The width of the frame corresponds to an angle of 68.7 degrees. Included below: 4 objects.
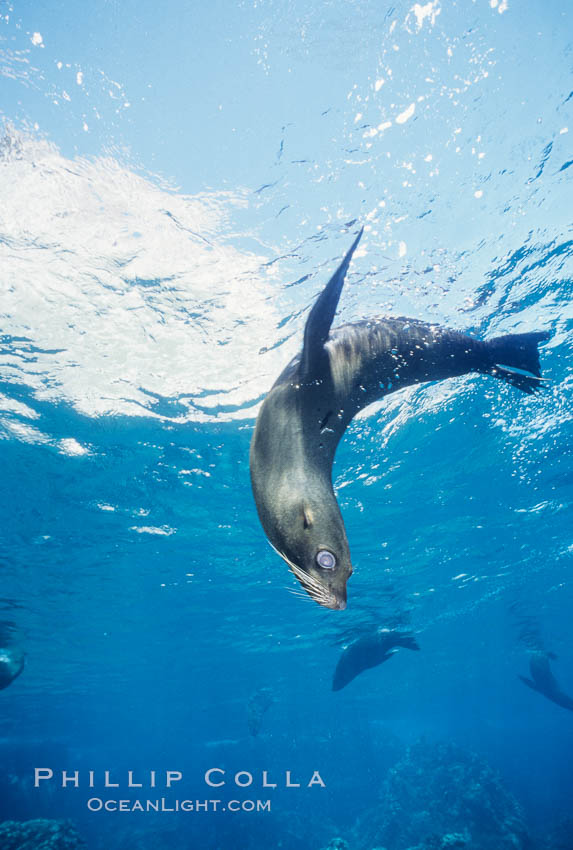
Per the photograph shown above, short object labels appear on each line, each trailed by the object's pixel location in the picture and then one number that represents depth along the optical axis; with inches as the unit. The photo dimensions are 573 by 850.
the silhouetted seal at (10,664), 457.7
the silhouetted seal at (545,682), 868.6
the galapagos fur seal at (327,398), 52.4
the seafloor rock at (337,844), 601.0
